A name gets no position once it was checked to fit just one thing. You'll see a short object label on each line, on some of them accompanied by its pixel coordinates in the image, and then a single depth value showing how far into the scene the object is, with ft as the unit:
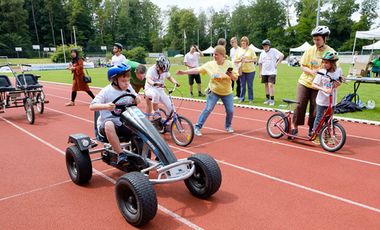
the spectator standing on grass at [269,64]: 30.94
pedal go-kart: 9.79
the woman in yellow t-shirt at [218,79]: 20.17
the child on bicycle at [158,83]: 19.95
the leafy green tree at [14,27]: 223.71
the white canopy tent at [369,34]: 51.26
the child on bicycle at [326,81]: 17.29
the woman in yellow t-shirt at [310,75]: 18.15
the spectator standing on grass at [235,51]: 34.18
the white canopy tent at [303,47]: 155.76
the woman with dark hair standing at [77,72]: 34.18
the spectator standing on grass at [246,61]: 32.19
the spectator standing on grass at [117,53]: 31.33
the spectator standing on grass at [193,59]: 37.99
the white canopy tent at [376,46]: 95.55
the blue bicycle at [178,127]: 19.06
